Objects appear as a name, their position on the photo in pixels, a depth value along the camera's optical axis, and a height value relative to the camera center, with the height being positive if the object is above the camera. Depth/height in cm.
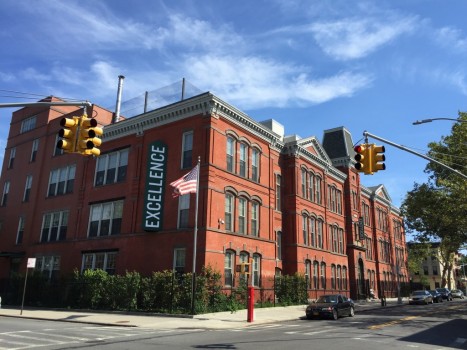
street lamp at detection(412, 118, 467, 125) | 1638 +658
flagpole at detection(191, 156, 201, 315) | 2241 +7
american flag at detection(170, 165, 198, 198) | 2344 +571
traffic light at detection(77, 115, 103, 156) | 1041 +367
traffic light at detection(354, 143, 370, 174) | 1429 +445
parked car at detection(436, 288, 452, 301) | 5517 -8
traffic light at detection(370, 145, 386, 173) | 1433 +448
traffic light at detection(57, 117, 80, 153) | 1034 +370
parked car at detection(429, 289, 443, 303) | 4869 -43
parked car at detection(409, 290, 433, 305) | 4375 -62
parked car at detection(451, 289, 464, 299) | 6627 -20
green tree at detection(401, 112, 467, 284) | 2973 +689
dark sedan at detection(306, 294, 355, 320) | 2334 -98
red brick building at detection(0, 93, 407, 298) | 2789 +682
